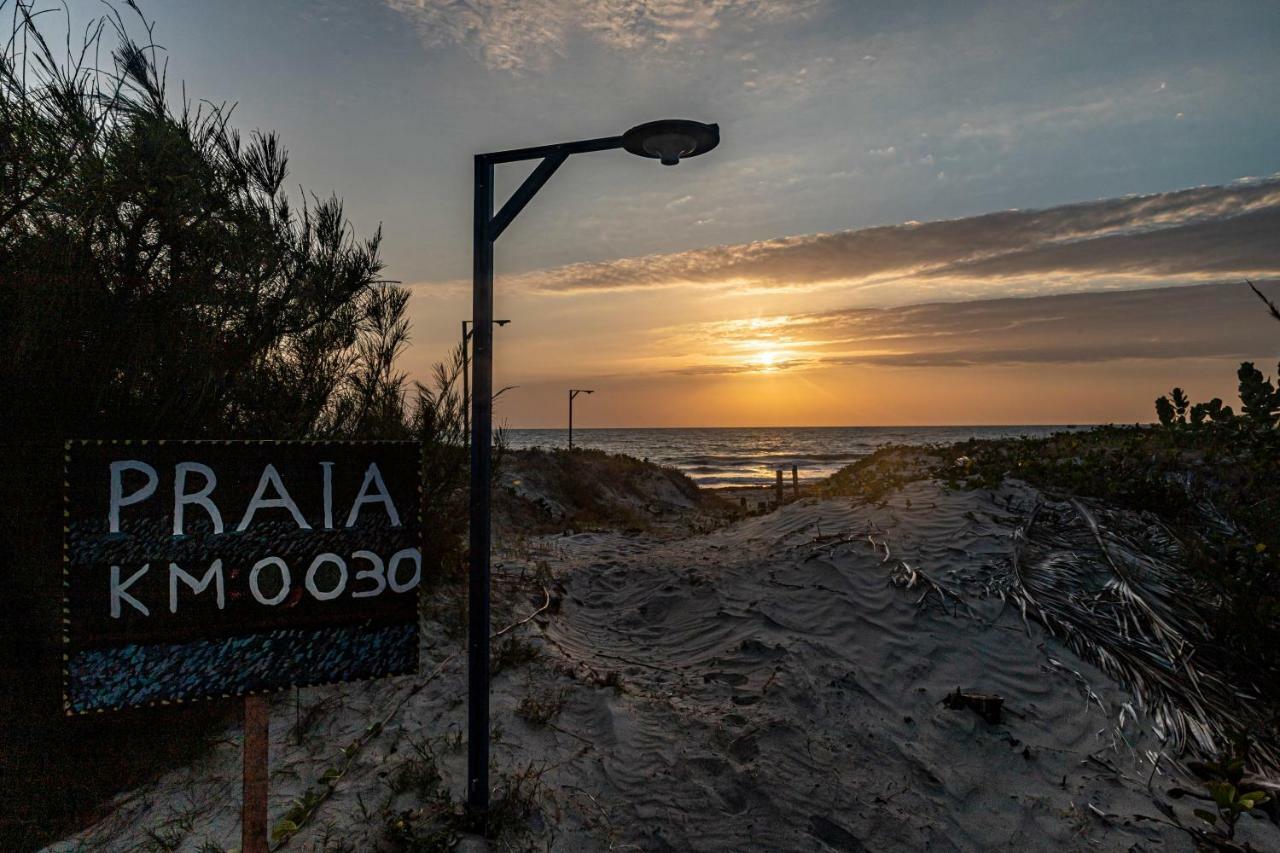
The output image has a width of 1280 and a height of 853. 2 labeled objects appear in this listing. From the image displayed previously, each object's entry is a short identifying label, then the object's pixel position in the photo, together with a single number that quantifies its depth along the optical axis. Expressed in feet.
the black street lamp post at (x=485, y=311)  13.16
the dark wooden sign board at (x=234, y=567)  9.41
